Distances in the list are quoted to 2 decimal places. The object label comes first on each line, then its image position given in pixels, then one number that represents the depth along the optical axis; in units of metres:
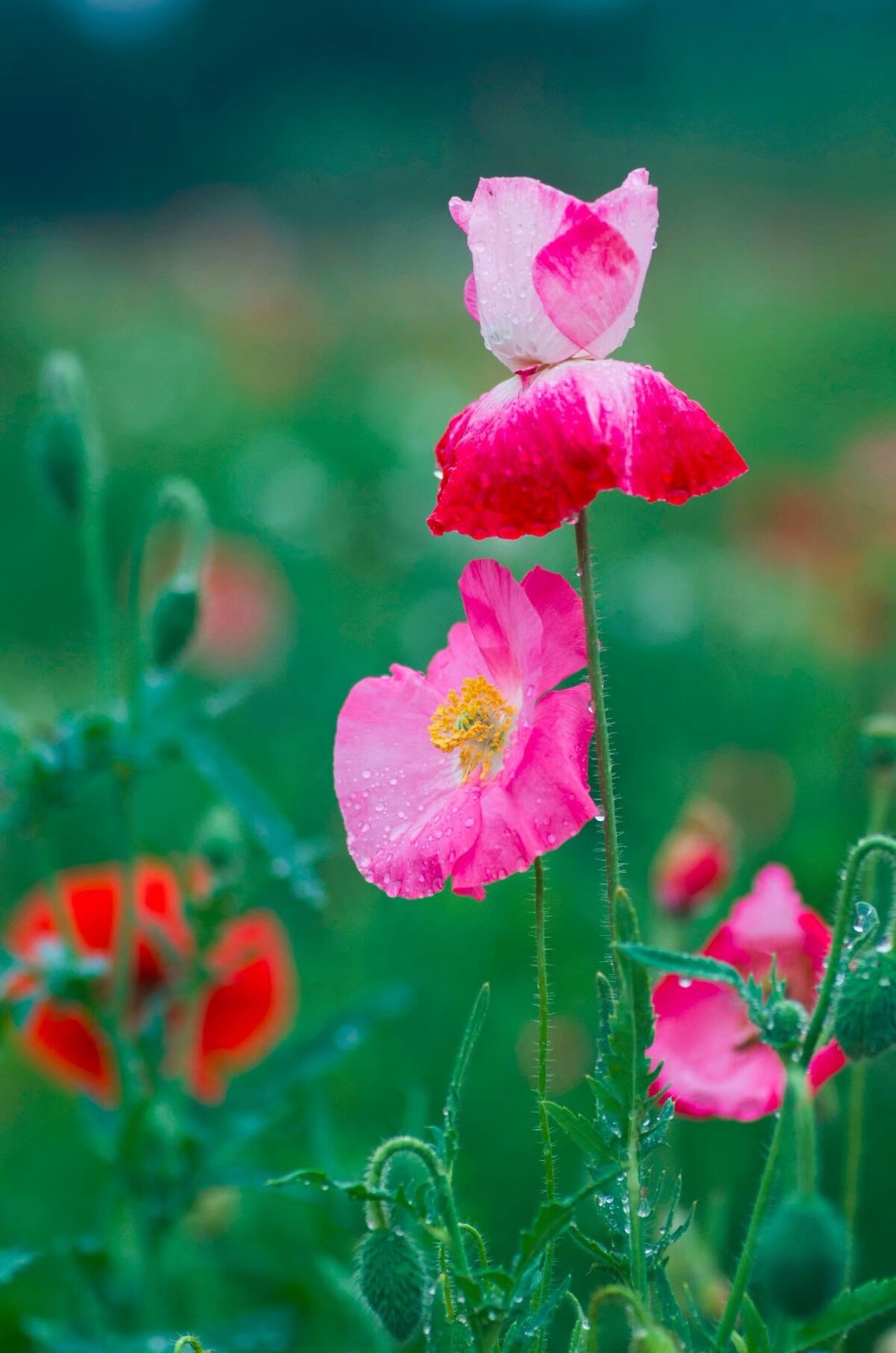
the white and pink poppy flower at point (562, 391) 1.11
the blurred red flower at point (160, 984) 1.45
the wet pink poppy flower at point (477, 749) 1.12
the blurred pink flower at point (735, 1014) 1.17
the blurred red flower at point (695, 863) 1.36
